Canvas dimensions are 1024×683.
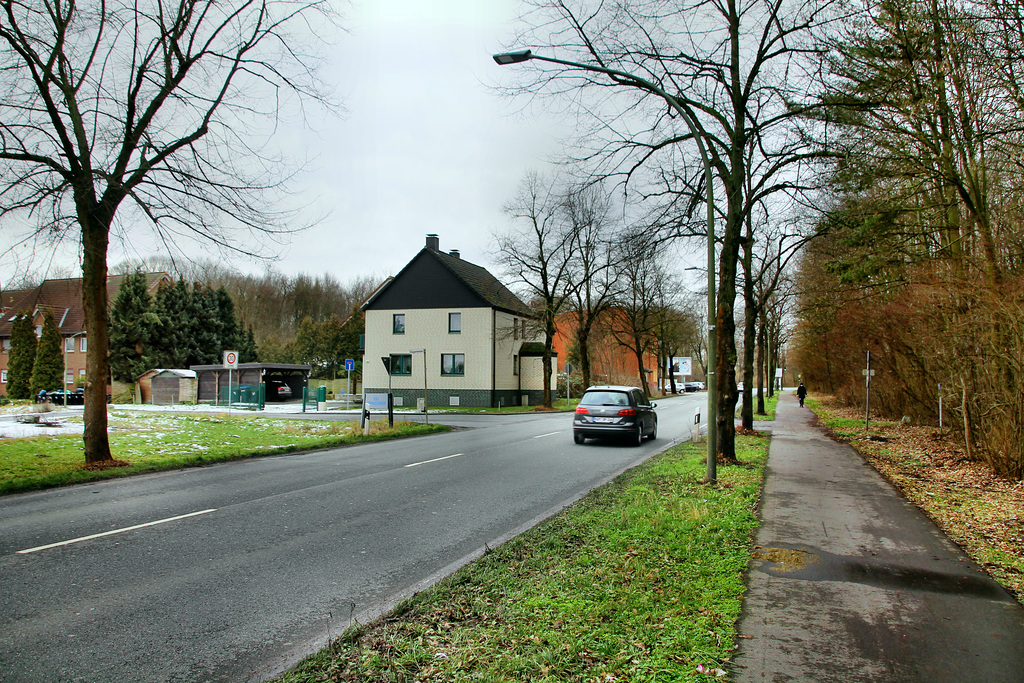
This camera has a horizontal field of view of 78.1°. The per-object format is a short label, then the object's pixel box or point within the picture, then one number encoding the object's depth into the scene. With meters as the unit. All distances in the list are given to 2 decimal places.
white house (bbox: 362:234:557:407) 41.56
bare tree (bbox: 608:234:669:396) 44.37
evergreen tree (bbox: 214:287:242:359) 57.38
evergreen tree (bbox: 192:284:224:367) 54.34
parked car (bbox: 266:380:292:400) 46.69
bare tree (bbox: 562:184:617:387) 36.94
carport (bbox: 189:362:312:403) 43.25
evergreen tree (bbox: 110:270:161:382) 49.34
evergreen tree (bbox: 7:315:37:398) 49.31
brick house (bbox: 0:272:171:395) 57.47
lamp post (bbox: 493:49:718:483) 10.20
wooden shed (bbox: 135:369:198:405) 43.75
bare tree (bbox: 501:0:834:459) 12.41
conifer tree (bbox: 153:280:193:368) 51.22
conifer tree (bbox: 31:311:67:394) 47.19
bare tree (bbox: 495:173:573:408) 38.25
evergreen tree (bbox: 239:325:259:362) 61.75
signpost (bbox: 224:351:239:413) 26.47
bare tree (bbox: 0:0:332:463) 11.36
